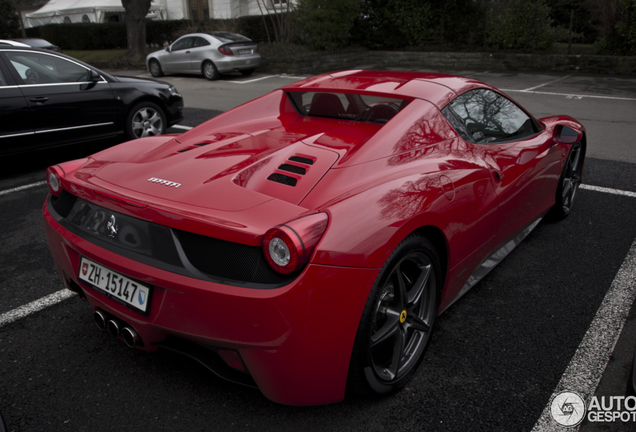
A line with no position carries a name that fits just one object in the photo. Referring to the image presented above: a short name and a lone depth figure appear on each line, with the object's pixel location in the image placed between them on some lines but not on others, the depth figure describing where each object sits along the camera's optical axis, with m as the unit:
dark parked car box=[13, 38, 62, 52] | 12.75
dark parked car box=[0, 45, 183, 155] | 5.58
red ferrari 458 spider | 1.83
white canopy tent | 30.98
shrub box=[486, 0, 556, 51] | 16.64
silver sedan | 15.09
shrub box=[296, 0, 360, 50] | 17.64
